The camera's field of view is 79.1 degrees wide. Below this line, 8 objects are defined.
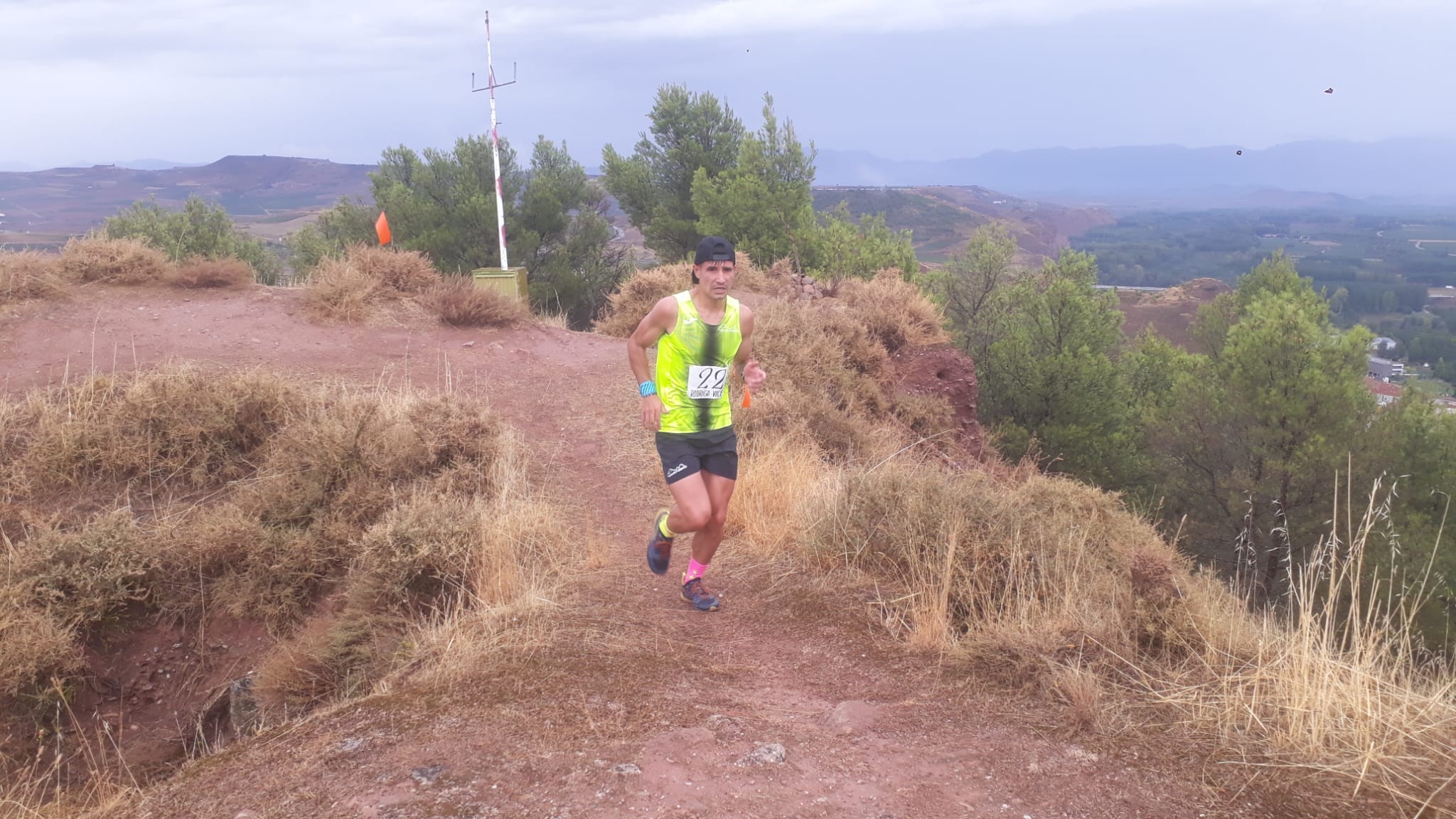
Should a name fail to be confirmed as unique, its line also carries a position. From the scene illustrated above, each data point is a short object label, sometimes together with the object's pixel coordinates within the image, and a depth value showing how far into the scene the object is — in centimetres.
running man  406
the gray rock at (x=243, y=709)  398
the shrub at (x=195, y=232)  1927
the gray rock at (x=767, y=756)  283
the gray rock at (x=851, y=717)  313
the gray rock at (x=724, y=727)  303
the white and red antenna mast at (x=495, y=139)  1266
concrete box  1219
